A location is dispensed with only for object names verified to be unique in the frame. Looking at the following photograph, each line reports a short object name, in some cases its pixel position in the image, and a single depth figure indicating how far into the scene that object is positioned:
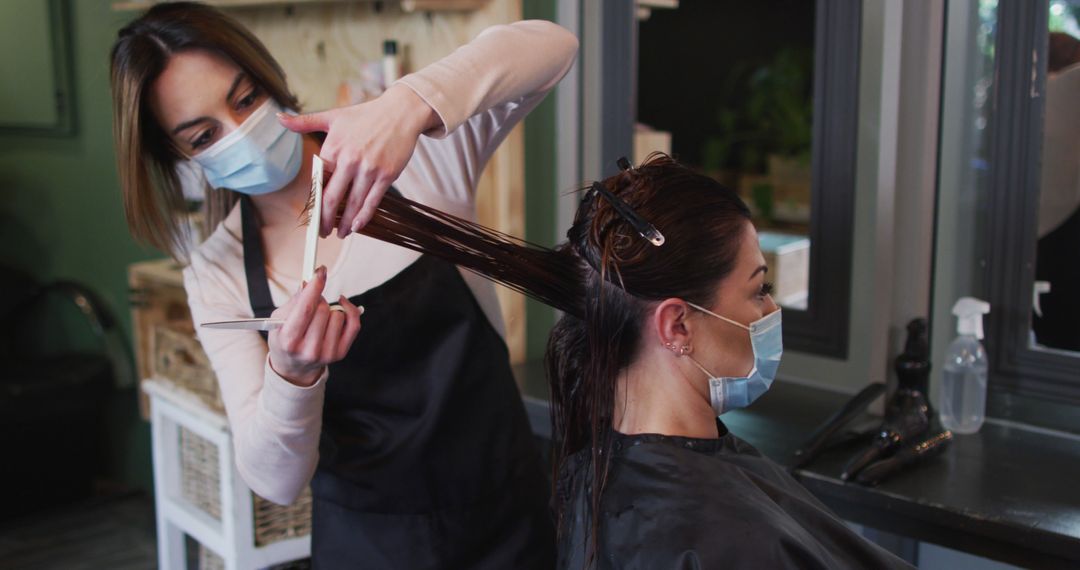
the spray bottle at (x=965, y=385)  1.91
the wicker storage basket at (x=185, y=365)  2.51
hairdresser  1.41
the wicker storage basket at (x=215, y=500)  2.35
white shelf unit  2.30
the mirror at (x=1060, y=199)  1.79
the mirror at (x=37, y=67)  3.64
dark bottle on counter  1.86
